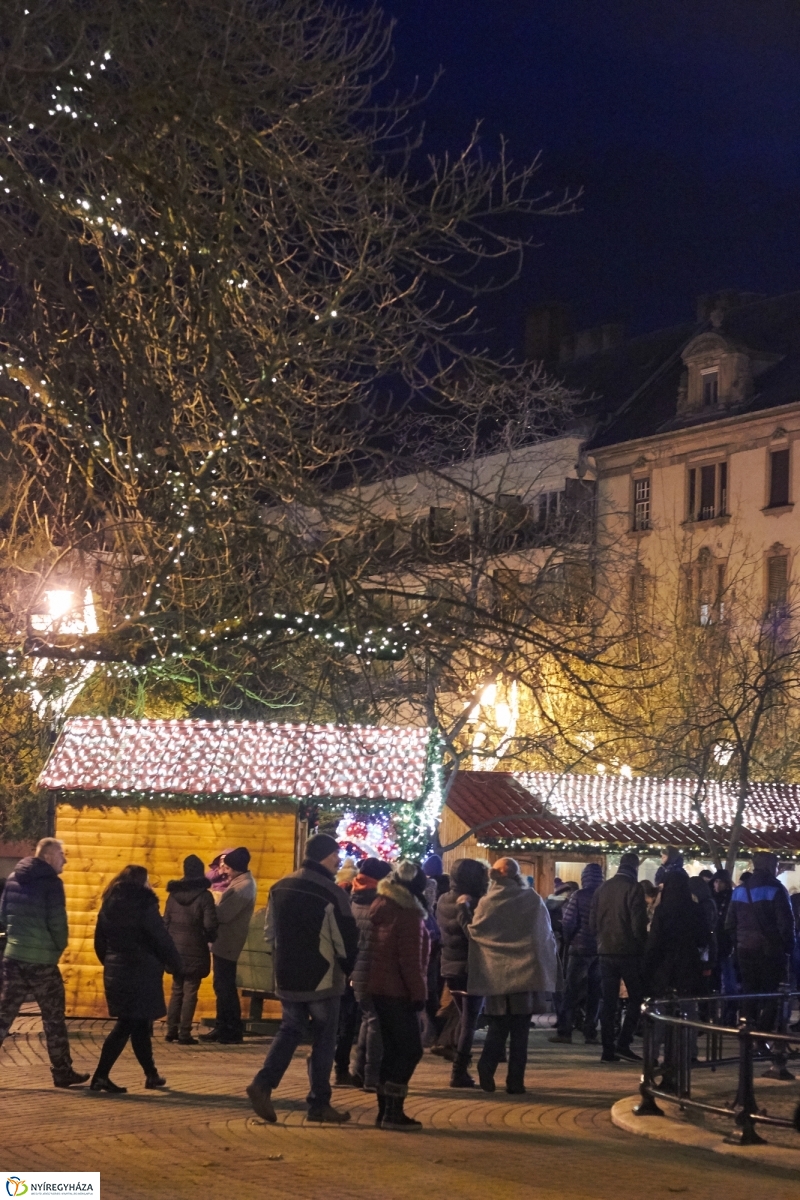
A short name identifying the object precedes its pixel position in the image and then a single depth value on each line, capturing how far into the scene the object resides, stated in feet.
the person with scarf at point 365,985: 39.65
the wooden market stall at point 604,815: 95.76
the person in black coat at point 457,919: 46.55
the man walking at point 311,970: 34.96
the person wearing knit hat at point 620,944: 50.62
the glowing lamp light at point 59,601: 53.83
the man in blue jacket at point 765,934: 53.16
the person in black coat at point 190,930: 52.11
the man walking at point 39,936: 41.22
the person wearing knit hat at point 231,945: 52.90
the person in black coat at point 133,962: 39.32
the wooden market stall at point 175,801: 57.98
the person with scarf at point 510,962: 41.96
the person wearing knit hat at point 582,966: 57.88
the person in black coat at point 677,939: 48.93
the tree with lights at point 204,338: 39.14
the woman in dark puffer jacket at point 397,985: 35.42
